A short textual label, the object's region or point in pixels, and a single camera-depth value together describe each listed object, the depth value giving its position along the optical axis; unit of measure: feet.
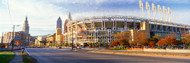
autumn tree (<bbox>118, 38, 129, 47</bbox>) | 202.44
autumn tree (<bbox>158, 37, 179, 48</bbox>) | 153.89
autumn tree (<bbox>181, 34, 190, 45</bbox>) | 187.21
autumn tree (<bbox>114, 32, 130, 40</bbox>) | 289.51
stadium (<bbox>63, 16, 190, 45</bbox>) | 374.84
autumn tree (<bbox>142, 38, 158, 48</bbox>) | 187.95
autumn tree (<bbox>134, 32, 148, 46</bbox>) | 233.96
